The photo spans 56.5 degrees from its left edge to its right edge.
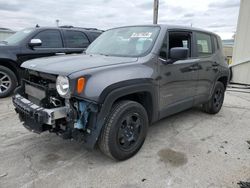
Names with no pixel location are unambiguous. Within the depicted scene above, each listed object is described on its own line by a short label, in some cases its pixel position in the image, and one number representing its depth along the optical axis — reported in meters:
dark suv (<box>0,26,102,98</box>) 5.84
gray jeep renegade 2.60
